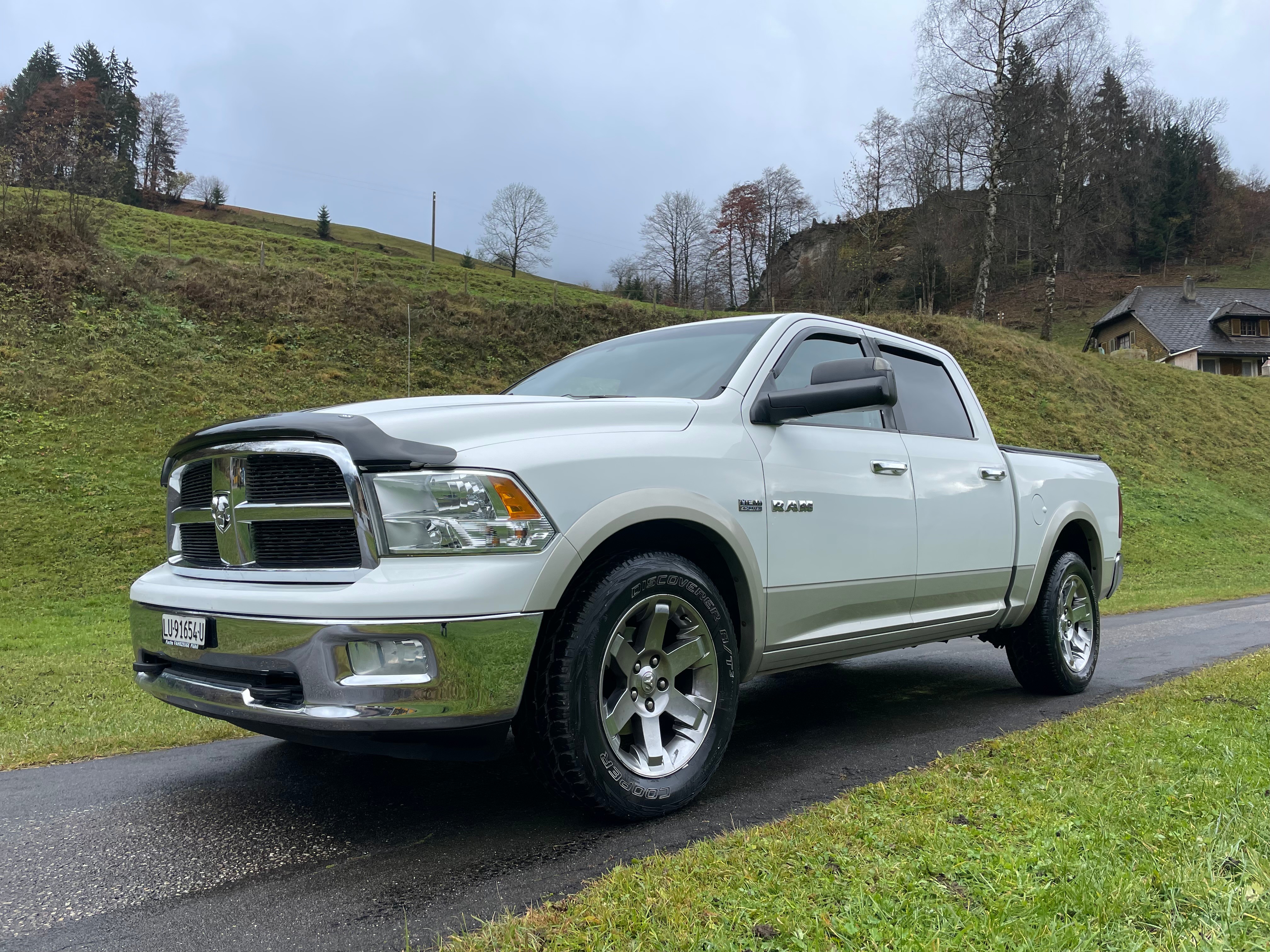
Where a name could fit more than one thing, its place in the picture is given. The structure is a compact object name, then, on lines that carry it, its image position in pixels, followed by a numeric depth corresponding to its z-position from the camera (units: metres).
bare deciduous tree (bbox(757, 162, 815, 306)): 65.88
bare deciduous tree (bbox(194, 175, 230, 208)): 69.19
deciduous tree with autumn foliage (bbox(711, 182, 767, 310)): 66.50
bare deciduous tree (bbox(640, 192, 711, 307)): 65.12
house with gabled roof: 55.91
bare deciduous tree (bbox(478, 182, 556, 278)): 62.22
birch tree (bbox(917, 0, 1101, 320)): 30.31
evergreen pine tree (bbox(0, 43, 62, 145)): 59.81
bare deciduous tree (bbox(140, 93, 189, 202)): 68.94
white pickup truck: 2.79
